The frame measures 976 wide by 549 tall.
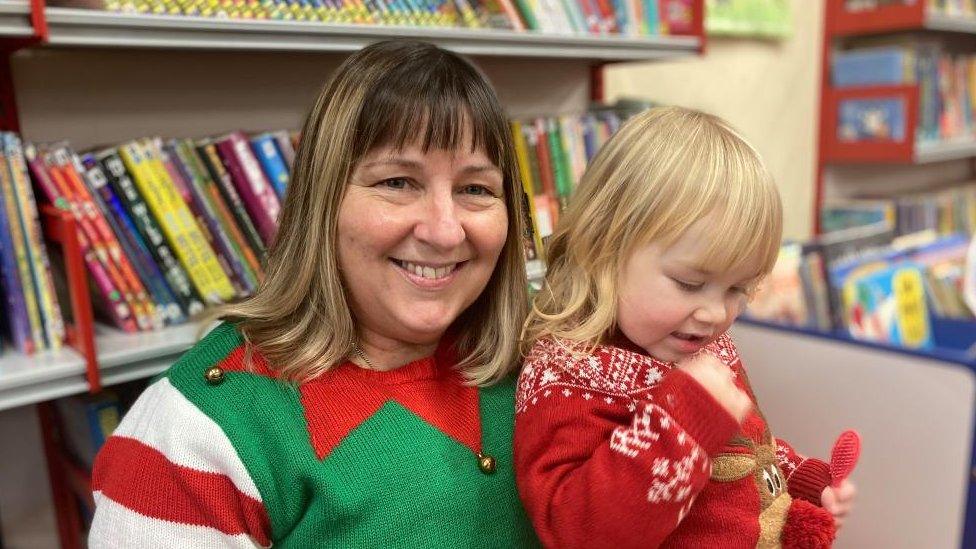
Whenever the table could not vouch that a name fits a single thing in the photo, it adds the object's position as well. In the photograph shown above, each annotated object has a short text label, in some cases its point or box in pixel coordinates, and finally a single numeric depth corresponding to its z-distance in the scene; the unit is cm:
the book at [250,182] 134
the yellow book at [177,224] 125
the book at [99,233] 117
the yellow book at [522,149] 160
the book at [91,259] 115
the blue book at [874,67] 274
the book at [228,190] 132
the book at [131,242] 121
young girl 76
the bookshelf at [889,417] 89
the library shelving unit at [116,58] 105
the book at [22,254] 110
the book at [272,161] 137
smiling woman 80
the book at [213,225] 129
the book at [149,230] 123
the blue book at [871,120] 276
